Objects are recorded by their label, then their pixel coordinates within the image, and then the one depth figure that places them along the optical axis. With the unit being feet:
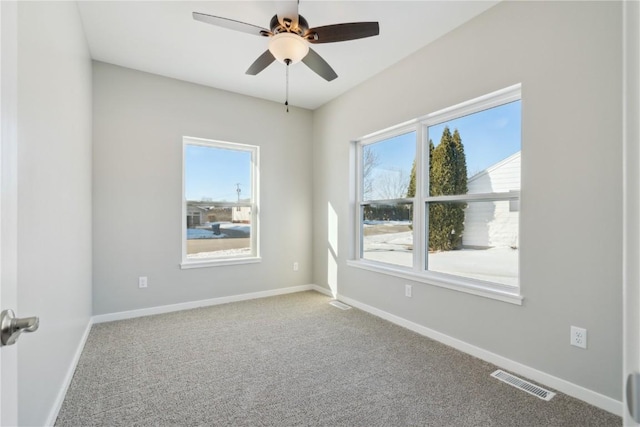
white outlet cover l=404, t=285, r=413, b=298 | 10.49
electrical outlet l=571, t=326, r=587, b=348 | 6.41
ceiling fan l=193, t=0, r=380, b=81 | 6.73
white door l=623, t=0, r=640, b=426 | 1.60
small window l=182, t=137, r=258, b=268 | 12.96
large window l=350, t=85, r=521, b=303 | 8.23
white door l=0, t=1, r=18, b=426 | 2.10
